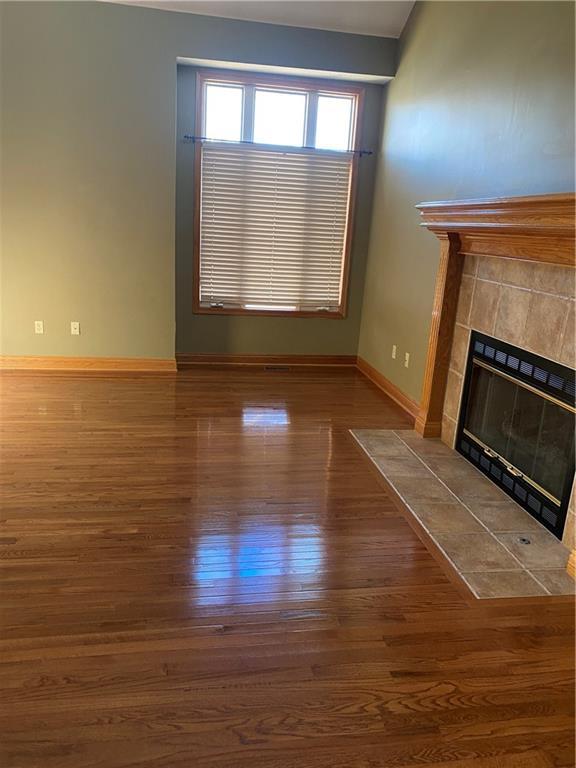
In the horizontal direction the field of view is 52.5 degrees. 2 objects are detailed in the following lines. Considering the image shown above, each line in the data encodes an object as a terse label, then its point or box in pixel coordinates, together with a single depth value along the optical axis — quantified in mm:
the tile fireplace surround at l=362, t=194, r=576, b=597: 2602
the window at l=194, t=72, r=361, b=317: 5227
